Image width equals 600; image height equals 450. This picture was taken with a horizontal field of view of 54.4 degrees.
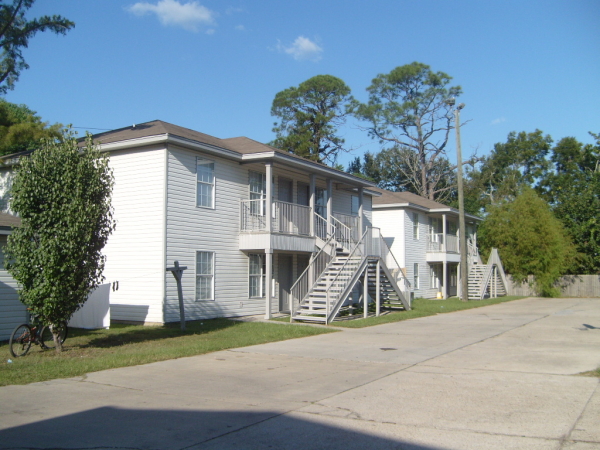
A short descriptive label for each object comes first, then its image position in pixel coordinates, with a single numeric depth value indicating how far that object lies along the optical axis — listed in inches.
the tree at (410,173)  2181.3
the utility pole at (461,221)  1170.6
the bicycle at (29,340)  462.3
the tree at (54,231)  461.7
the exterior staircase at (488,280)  1338.2
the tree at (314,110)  1988.2
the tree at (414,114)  2140.7
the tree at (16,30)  836.0
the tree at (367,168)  2308.1
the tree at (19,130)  842.8
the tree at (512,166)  2233.0
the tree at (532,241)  1445.6
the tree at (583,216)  1558.8
